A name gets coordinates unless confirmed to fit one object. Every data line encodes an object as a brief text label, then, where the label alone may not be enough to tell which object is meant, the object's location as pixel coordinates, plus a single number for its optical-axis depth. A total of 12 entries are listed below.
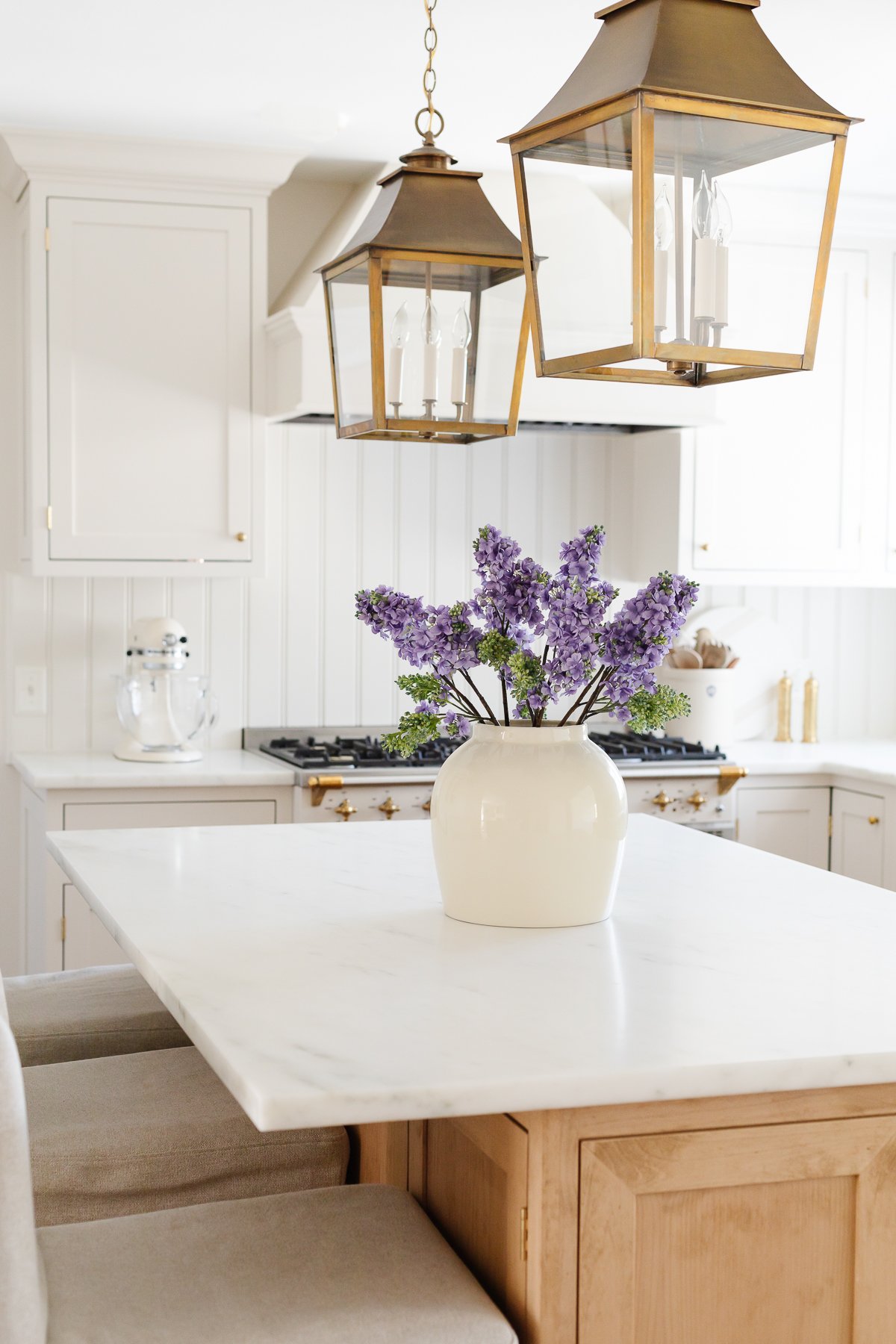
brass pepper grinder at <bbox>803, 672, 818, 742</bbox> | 4.38
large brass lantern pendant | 1.27
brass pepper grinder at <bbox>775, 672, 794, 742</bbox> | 4.40
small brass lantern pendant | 1.72
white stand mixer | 3.69
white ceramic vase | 1.72
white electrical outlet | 3.88
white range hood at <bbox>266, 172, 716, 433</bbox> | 3.50
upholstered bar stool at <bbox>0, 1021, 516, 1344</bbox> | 1.17
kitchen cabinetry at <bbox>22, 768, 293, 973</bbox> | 3.41
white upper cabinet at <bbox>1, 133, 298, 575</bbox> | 3.56
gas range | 3.49
